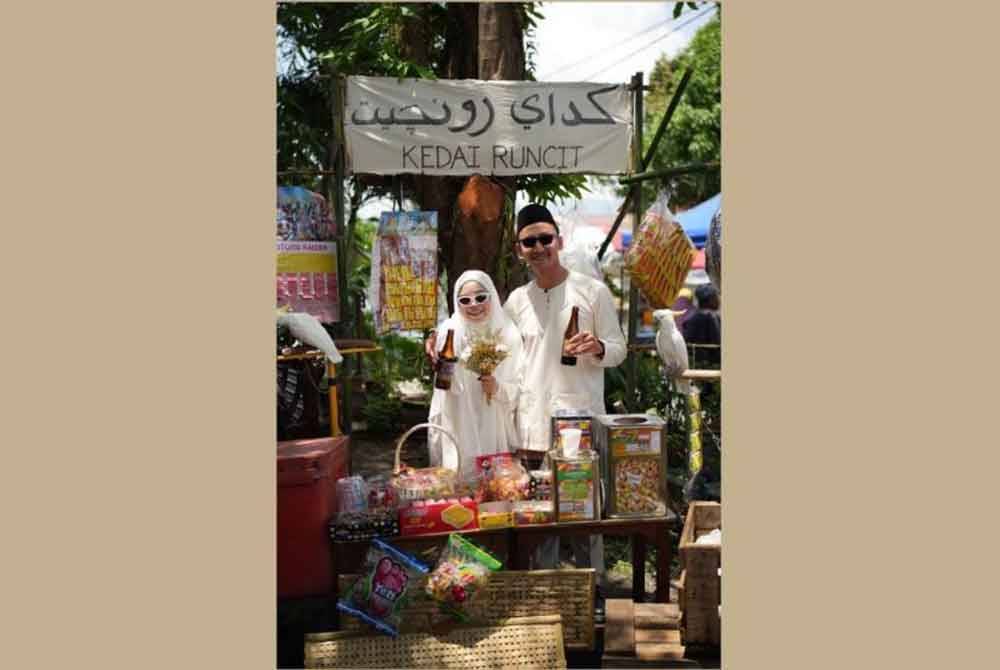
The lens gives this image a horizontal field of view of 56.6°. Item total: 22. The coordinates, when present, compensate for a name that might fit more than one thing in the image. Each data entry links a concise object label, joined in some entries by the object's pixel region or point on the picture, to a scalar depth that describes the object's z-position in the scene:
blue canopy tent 12.41
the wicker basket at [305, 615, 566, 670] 3.95
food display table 4.25
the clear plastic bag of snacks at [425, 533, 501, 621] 3.99
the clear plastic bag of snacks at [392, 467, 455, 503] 4.37
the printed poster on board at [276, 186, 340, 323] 5.44
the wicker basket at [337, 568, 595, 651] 4.20
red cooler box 4.17
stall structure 5.28
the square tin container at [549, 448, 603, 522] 4.27
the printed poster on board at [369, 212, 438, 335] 5.50
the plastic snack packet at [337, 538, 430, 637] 4.02
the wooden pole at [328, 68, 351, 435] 5.27
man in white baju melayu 5.04
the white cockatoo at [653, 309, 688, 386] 5.05
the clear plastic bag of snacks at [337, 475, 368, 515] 4.39
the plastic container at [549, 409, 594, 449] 4.48
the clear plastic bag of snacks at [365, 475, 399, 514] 4.36
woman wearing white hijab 4.86
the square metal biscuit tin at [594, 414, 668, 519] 4.33
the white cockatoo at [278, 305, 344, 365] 4.73
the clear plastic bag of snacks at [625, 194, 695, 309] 5.37
